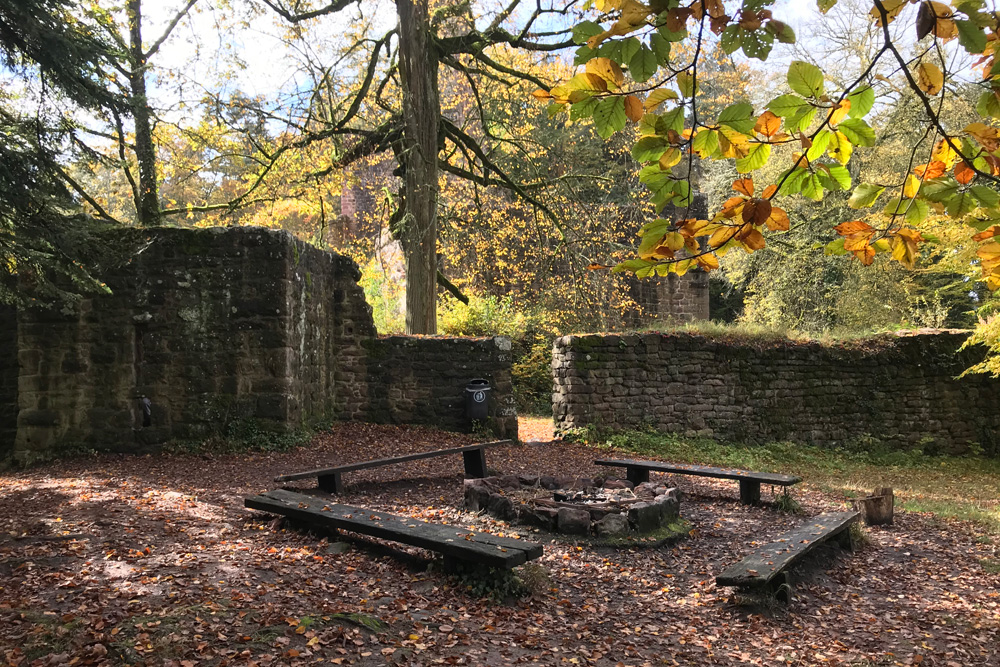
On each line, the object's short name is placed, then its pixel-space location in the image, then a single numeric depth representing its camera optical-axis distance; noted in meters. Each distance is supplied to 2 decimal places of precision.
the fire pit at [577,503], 5.60
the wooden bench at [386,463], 6.61
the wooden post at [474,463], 7.75
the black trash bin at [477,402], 10.58
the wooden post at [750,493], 7.16
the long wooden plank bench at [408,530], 4.10
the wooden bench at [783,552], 4.31
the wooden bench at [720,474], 6.80
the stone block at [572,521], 5.57
